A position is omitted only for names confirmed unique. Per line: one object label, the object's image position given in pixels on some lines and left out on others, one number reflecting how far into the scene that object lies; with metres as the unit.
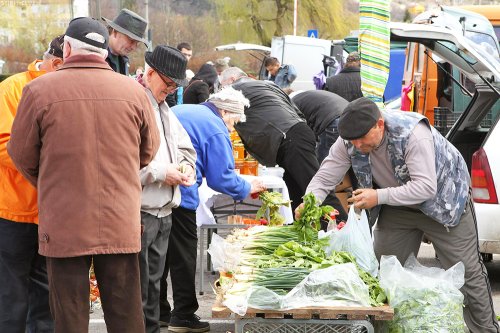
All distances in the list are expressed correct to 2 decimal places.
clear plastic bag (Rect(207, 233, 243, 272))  5.85
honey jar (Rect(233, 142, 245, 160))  9.33
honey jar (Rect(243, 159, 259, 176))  9.08
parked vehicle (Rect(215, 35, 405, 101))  24.53
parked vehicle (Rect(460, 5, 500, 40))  15.07
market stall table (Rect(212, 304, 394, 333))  4.98
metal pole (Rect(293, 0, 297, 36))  39.44
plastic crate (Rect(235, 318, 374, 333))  5.00
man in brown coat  4.52
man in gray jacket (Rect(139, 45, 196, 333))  5.66
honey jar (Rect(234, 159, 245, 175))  9.08
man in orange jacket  5.29
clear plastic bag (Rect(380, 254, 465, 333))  5.47
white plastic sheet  5.01
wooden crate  4.97
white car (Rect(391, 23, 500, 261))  7.59
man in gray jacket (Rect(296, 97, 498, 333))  5.70
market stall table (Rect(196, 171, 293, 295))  7.81
